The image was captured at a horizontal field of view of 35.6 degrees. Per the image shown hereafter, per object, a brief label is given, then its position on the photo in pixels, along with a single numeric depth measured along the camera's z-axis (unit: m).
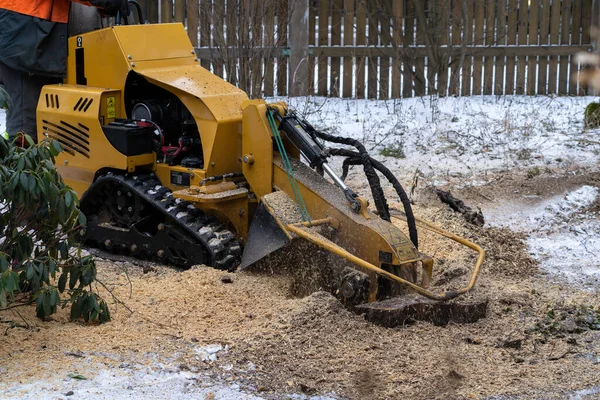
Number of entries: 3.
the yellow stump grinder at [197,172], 5.94
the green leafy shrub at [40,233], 5.00
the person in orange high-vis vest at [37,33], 7.34
